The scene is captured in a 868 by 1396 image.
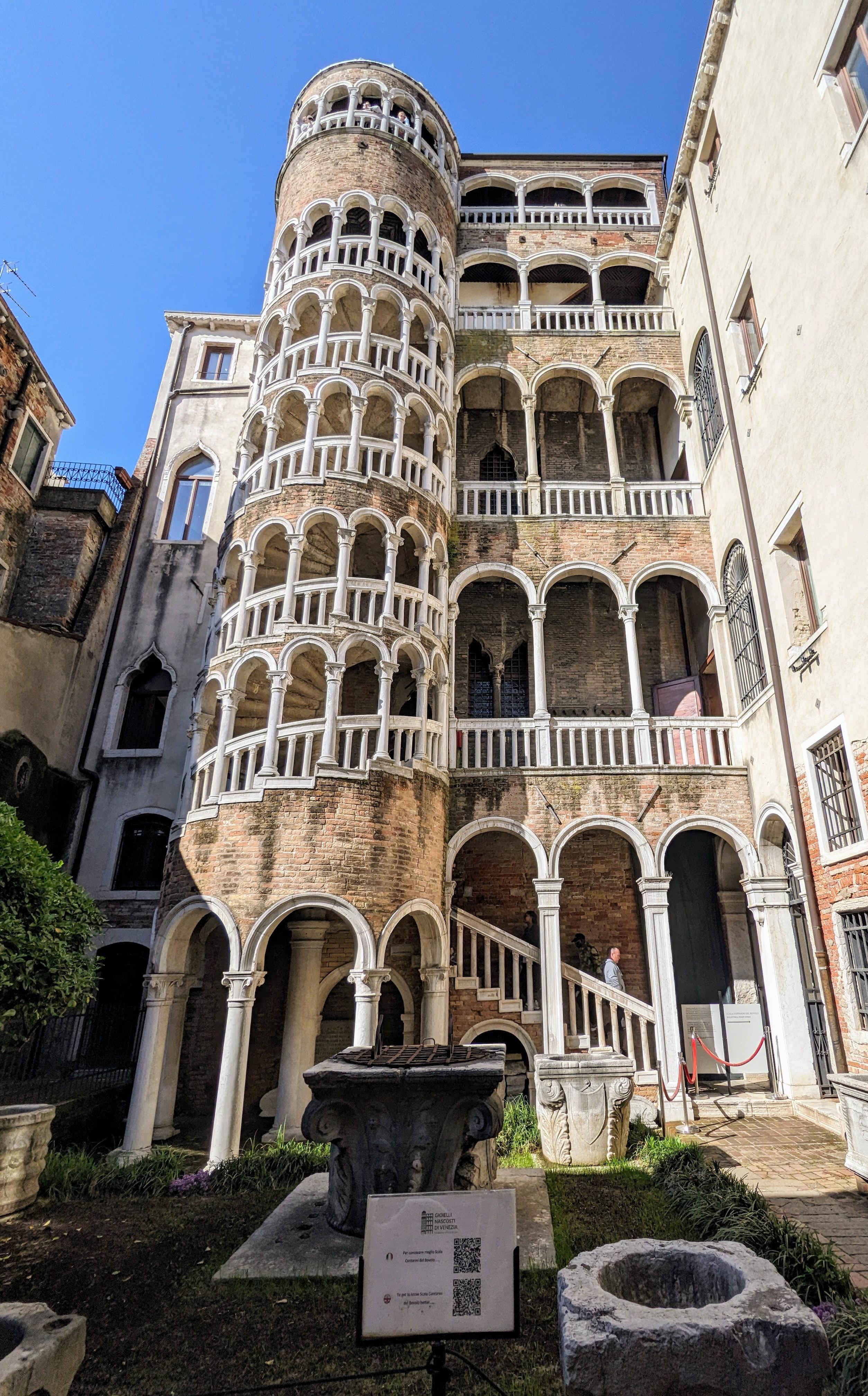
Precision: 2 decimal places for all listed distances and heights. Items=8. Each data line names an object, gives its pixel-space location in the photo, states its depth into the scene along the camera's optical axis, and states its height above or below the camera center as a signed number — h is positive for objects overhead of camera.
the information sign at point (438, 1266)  3.32 -1.07
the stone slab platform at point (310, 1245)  5.73 -1.78
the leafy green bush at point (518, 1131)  9.55 -1.41
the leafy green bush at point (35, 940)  8.37 +0.73
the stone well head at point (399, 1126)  6.33 -0.89
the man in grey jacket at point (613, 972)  12.88 +0.78
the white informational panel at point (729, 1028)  12.30 -0.07
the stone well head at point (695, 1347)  3.29 -1.35
